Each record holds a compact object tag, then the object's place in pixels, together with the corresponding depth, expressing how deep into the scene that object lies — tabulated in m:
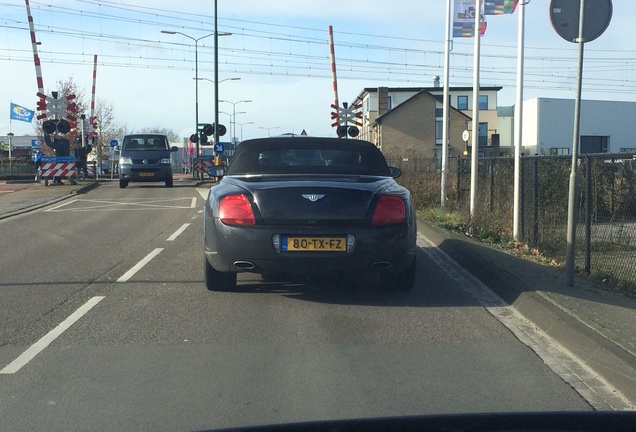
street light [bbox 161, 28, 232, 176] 36.35
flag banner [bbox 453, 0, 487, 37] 17.53
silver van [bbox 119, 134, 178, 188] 28.75
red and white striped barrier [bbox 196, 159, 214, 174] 36.43
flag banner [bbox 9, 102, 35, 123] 56.53
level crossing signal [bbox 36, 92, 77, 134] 27.67
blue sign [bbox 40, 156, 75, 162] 27.95
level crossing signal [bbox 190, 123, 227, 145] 35.97
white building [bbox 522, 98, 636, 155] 67.44
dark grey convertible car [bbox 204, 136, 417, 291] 6.79
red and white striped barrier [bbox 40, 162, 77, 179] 28.02
